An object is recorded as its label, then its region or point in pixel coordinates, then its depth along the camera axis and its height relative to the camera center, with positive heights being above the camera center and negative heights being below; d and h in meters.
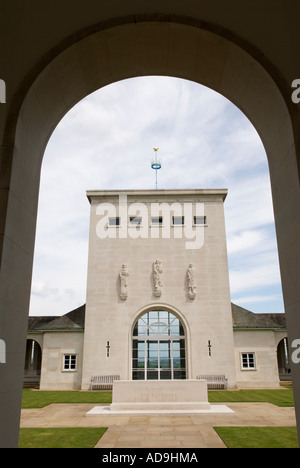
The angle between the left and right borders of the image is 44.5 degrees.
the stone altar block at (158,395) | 15.02 -1.73
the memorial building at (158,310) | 26.00 +2.89
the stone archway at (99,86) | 3.76 +2.76
